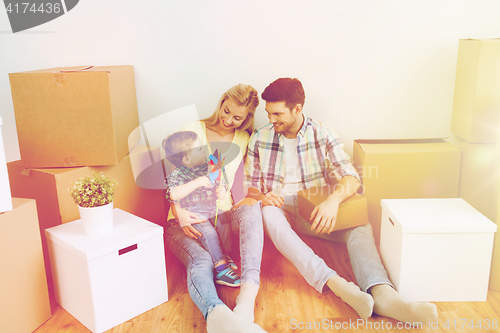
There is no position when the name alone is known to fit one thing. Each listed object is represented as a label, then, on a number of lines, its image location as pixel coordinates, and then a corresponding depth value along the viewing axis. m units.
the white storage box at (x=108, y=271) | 1.35
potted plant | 1.40
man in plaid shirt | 1.41
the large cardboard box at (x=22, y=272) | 1.29
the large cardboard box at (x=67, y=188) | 1.61
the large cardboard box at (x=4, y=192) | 1.27
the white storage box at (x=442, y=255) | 1.44
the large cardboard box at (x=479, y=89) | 1.76
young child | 1.68
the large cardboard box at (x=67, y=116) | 1.56
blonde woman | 1.34
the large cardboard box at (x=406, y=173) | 1.88
